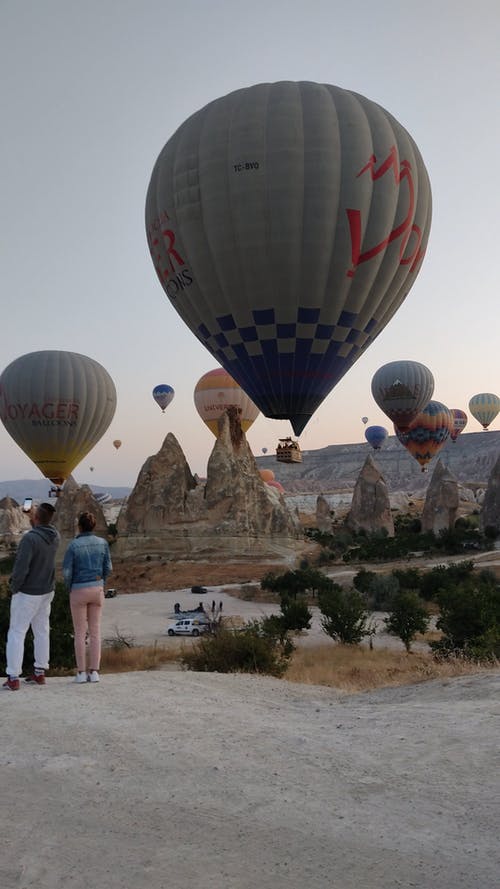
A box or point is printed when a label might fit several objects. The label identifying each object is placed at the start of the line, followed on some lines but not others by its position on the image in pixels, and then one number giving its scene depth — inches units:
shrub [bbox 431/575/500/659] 620.4
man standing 282.5
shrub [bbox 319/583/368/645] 836.6
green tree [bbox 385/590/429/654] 862.5
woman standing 291.7
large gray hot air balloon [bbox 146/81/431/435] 925.2
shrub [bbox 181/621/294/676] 415.5
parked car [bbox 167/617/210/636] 964.9
